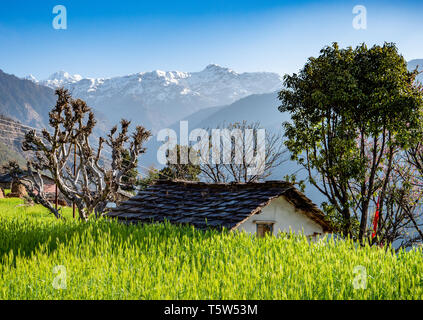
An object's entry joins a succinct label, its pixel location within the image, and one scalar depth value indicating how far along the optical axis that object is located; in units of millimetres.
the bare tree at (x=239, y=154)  34438
